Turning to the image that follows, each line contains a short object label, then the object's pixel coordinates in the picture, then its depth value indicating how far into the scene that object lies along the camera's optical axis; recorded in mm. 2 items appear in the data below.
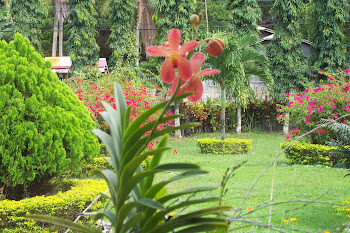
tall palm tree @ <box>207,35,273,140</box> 10477
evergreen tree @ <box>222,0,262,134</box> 15422
